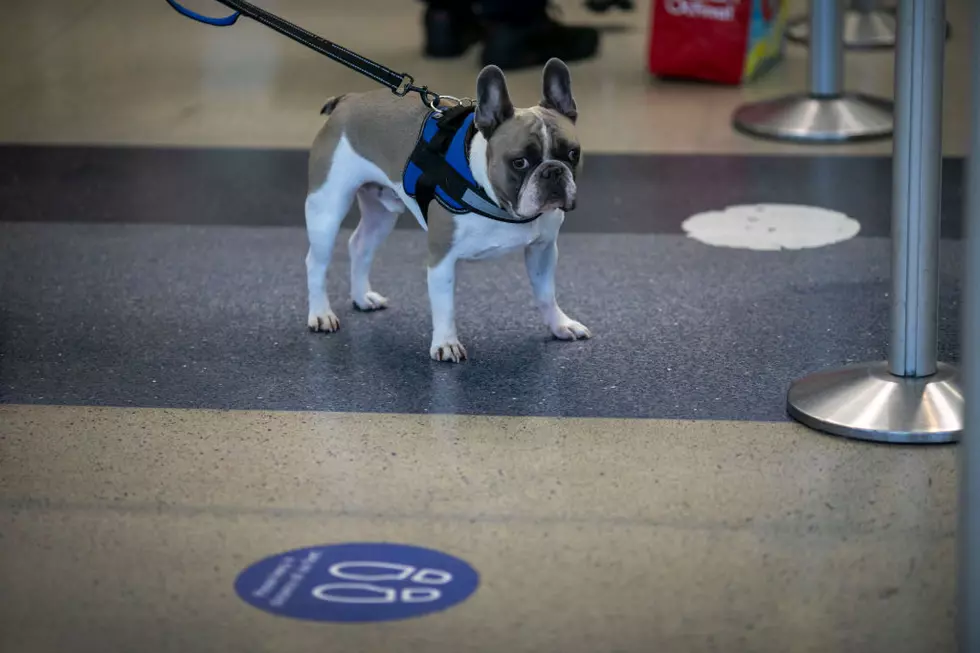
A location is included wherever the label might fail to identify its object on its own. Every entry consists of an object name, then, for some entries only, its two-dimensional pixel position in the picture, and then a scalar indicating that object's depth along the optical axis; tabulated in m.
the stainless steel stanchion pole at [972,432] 2.28
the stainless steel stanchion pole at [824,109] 6.29
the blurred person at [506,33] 7.68
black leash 3.79
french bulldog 3.59
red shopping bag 7.11
